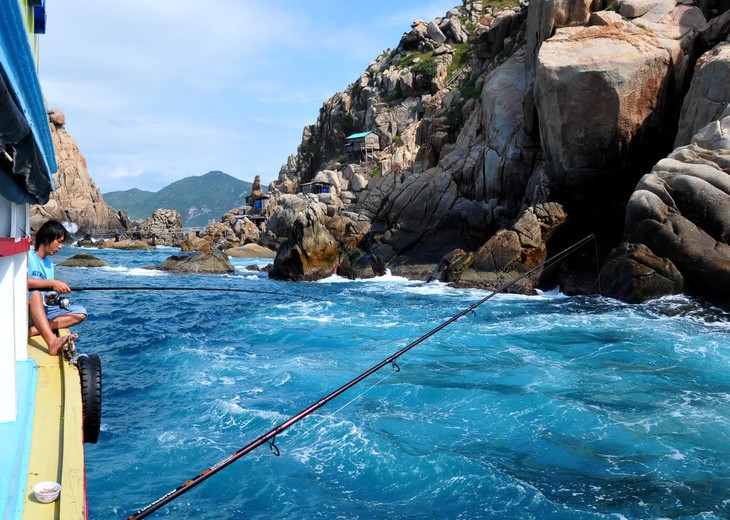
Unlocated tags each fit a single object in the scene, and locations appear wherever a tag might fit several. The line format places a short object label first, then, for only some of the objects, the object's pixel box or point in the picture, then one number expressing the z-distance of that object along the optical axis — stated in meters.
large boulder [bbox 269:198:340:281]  29.33
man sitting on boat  6.13
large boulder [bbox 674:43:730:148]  18.88
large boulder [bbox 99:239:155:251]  62.53
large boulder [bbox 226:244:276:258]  51.81
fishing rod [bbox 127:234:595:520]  3.54
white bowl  3.28
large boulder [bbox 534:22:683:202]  22.17
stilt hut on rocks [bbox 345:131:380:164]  68.56
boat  3.09
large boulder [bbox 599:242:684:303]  16.59
